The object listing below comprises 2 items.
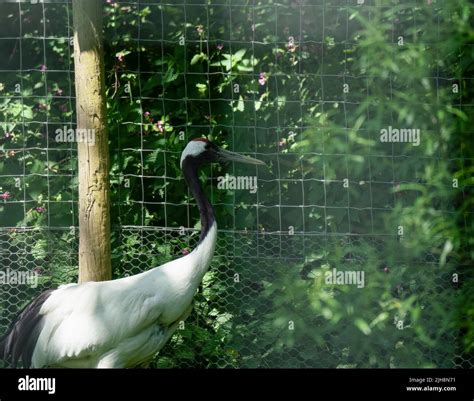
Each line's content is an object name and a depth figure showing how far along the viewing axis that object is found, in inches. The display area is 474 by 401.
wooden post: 290.2
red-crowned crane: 266.8
